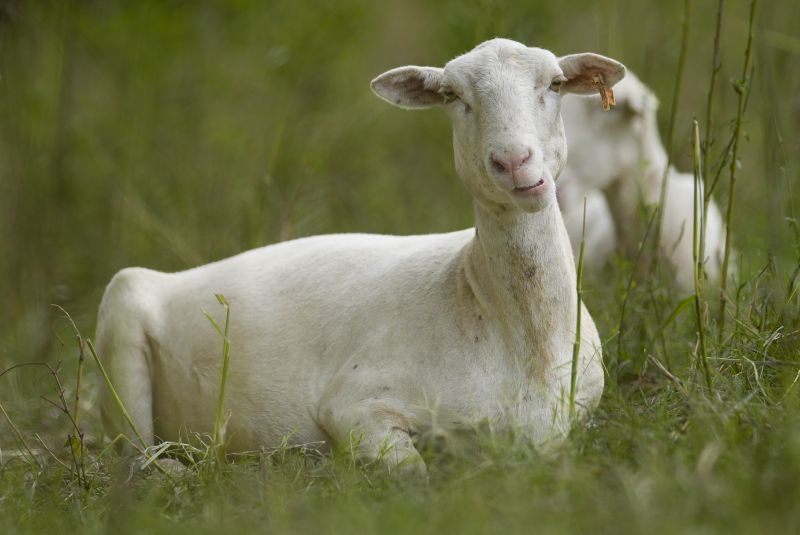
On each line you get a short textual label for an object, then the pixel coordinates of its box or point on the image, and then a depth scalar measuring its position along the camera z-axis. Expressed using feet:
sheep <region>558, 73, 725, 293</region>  45.06
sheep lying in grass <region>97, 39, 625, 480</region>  25.08
